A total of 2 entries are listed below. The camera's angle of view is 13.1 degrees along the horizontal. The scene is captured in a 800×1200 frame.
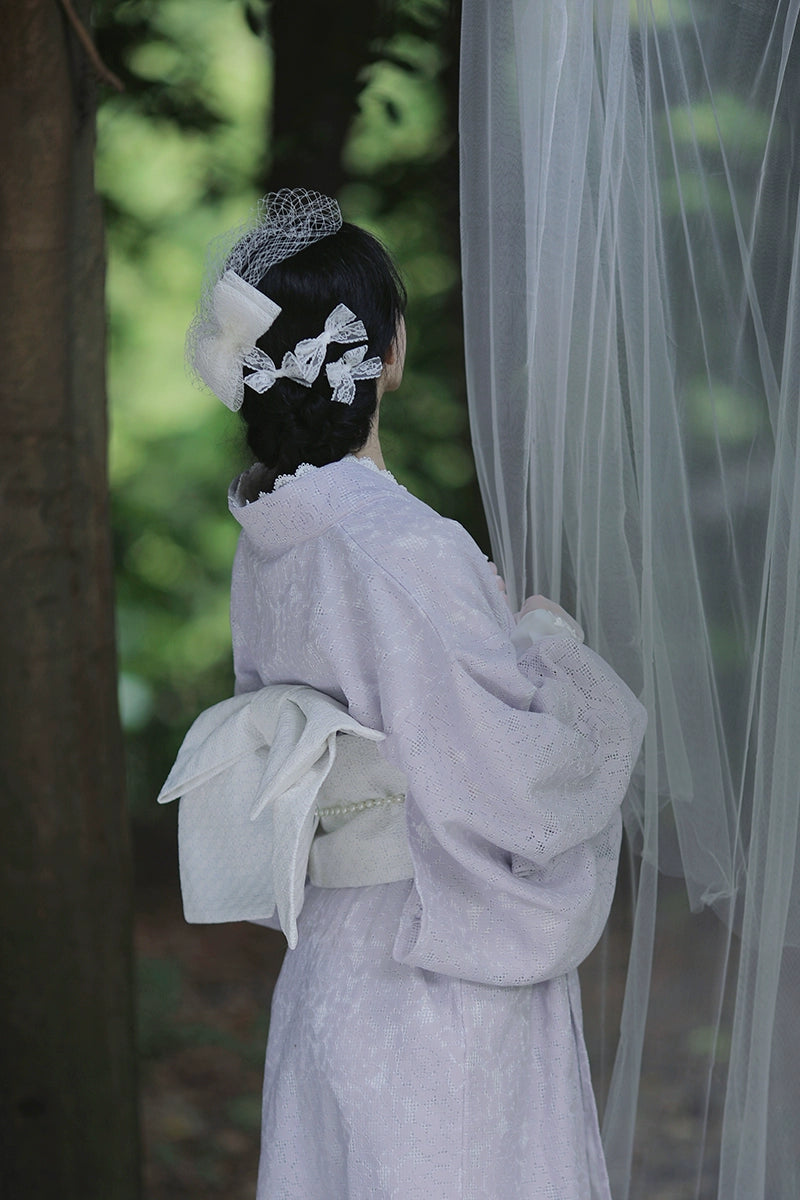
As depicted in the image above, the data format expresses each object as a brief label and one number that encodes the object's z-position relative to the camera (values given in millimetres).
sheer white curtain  3589
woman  3514
